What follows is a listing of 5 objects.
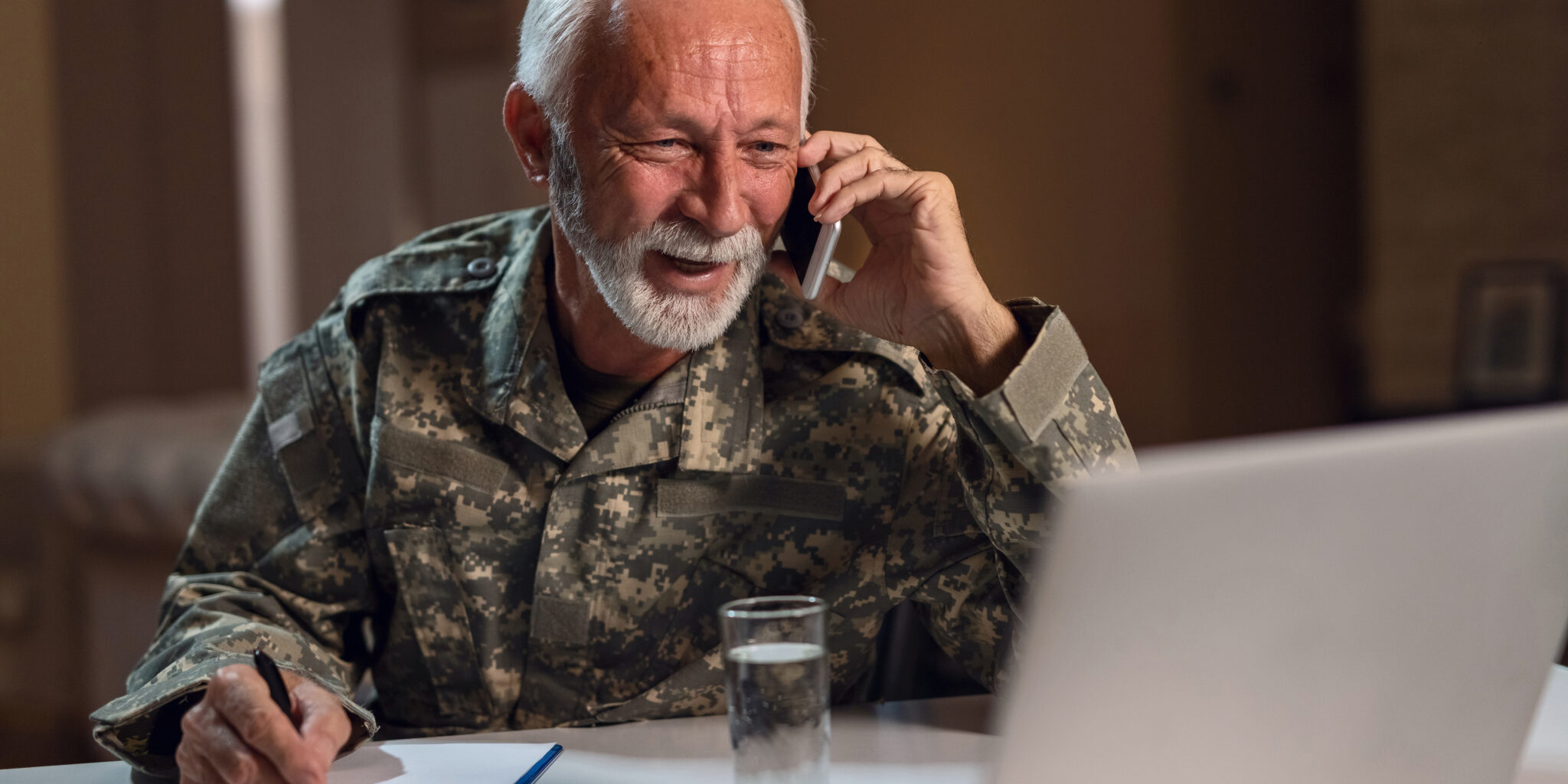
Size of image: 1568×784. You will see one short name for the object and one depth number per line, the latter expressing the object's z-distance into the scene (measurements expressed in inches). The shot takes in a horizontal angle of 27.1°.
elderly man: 75.7
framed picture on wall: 155.6
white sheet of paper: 70.3
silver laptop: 57.7
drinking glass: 66.7
